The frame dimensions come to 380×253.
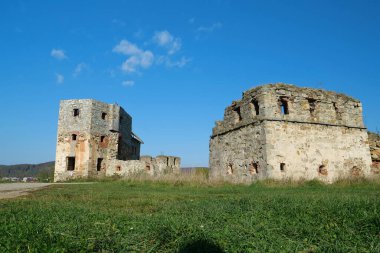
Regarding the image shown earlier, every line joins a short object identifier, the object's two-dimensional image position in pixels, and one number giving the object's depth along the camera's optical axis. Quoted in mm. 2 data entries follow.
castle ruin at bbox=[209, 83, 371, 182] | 14719
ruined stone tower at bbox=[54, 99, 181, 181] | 25875
